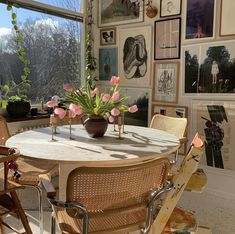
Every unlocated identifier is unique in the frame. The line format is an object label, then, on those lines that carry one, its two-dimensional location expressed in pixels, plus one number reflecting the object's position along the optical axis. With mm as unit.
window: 3295
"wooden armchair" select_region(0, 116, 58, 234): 2043
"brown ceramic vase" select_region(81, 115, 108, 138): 2043
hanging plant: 4023
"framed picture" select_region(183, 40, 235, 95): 2932
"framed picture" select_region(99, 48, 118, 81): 3922
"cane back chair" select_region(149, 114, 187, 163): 2637
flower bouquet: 2041
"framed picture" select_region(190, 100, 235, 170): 2986
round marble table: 1584
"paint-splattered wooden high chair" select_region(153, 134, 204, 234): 1384
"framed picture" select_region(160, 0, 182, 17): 3253
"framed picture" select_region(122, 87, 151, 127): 3650
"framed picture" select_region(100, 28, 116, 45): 3887
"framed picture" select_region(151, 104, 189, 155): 3309
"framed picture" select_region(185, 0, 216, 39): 3023
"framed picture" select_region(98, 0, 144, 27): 3607
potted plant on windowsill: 3137
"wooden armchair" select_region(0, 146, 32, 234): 1628
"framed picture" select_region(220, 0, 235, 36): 2873
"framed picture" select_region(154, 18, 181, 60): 3293
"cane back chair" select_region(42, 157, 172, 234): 1230
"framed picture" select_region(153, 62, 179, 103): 3365
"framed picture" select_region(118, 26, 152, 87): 3584
